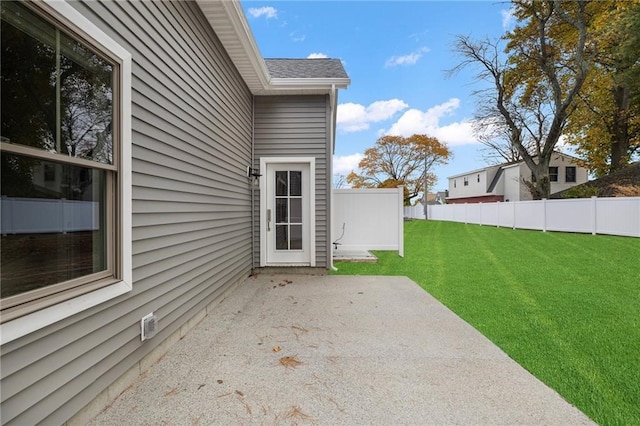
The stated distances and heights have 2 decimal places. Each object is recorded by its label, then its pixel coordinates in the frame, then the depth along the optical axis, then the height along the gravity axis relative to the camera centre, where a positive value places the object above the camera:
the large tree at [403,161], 29.16 +5.12
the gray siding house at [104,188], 1.38 +0.15
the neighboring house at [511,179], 23.69 +2.76
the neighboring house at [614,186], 11.61 +1.10
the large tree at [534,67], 14.05 +7.70
